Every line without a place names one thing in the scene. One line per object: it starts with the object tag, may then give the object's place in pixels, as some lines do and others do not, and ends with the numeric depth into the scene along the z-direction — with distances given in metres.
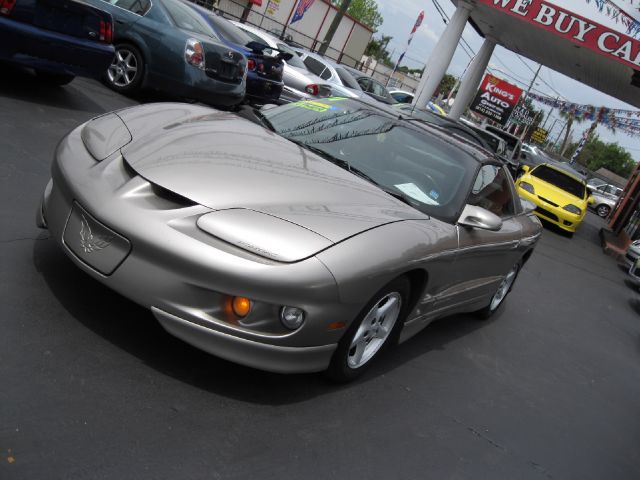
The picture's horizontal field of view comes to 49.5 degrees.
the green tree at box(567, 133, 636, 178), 123.69
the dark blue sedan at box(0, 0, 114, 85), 6.54
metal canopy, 20.22
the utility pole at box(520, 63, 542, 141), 60.20
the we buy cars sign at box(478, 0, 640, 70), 17.47
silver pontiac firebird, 3.10
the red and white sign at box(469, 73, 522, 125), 37.03
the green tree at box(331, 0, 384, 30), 83.56
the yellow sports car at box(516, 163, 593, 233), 16.97
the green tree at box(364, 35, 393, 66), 88.41
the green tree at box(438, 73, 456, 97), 101.51
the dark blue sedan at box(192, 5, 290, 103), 11.60
